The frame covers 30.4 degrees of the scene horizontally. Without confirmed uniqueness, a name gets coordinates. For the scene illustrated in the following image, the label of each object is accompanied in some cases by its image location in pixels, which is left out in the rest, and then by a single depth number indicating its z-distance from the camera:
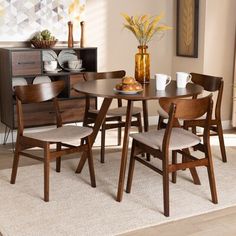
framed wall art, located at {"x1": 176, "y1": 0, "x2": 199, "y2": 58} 5.00
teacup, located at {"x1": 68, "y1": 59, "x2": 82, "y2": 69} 4.64
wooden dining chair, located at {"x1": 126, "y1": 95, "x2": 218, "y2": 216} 2.72
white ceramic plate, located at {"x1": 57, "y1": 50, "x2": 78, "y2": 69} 4.77
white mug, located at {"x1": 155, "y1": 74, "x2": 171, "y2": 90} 3.19
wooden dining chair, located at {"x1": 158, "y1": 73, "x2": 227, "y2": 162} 3.78
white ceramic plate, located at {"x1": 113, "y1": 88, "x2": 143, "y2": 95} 3.02
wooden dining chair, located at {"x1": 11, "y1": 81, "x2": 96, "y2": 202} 3.04
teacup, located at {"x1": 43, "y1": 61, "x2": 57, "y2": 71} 4.49
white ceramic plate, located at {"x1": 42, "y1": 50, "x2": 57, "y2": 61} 4.66
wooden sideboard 4.21
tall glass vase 3.52
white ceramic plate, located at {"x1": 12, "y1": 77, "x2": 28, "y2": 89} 4.35
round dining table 2.98
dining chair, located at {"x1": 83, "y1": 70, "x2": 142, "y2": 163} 3.93
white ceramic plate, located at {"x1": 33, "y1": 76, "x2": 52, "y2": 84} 4.51
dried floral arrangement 3.49
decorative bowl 4.38
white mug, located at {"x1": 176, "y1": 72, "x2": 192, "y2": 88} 3.33
